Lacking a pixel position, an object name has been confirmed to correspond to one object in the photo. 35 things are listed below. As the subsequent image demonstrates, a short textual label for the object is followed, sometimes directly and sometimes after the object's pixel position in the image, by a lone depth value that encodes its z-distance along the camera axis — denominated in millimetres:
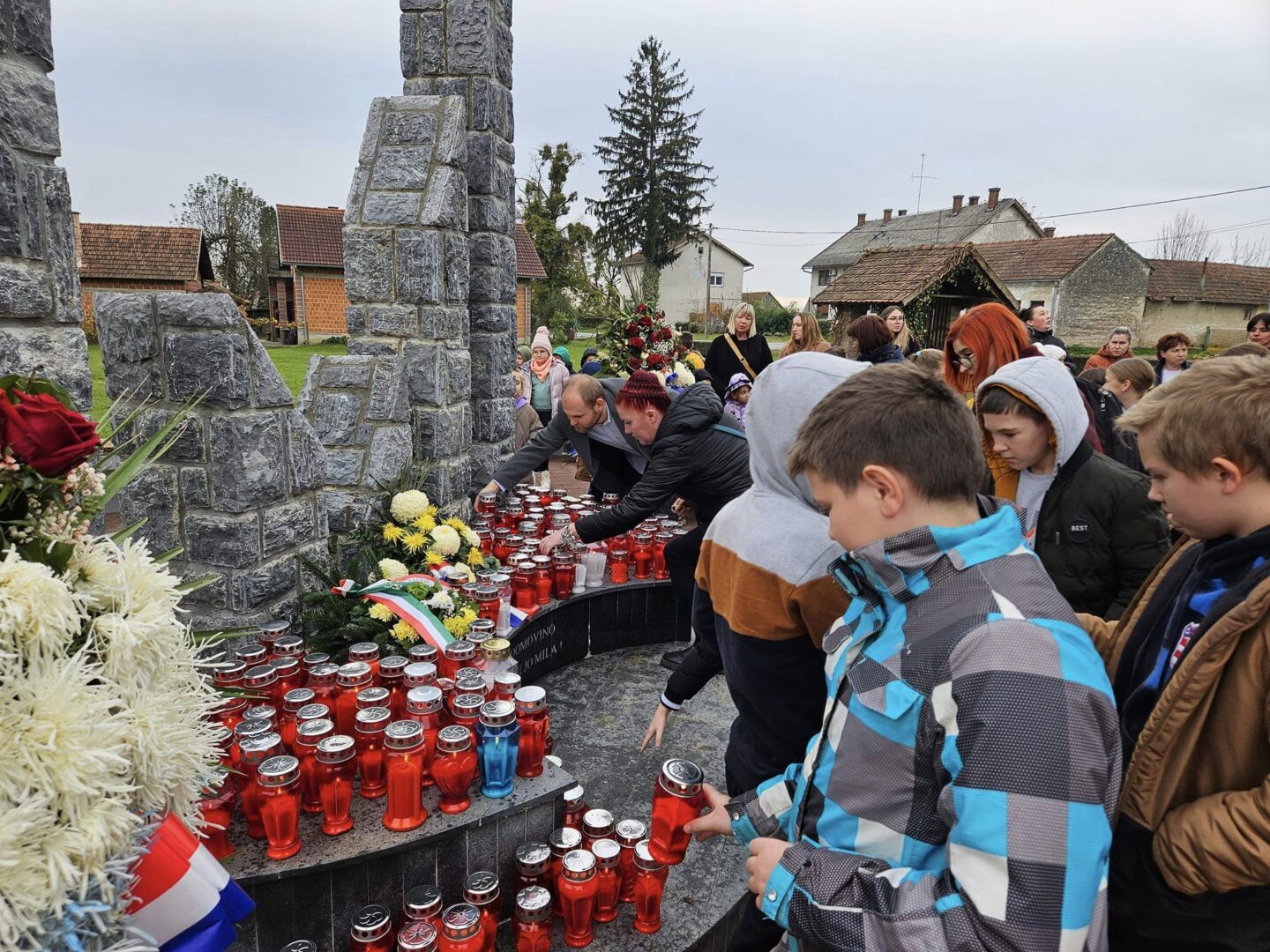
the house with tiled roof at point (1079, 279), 30438
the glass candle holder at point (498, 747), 2254
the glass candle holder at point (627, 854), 2389
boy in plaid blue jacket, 987
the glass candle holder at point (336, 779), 2076
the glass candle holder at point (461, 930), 1972
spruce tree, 39219
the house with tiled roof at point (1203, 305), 34719
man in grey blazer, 4812
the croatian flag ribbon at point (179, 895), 1168
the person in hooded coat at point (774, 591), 1779
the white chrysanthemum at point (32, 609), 948
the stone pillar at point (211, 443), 3035
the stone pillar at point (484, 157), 5277
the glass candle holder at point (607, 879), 2287
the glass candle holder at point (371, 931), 2004
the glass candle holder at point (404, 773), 2135
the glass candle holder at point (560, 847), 2328
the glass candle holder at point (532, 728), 2406
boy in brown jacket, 1283
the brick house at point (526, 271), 32625
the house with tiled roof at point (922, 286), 13719
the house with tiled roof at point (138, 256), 34219
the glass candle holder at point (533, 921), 2145
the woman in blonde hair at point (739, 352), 8539
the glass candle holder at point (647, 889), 2287
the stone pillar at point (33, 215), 1938
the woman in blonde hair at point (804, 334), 6961
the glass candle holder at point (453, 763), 2205
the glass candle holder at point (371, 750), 2166
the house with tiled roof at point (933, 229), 39938
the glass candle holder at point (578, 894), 2188
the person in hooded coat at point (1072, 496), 2543
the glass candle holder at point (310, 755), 2123
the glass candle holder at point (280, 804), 1980
